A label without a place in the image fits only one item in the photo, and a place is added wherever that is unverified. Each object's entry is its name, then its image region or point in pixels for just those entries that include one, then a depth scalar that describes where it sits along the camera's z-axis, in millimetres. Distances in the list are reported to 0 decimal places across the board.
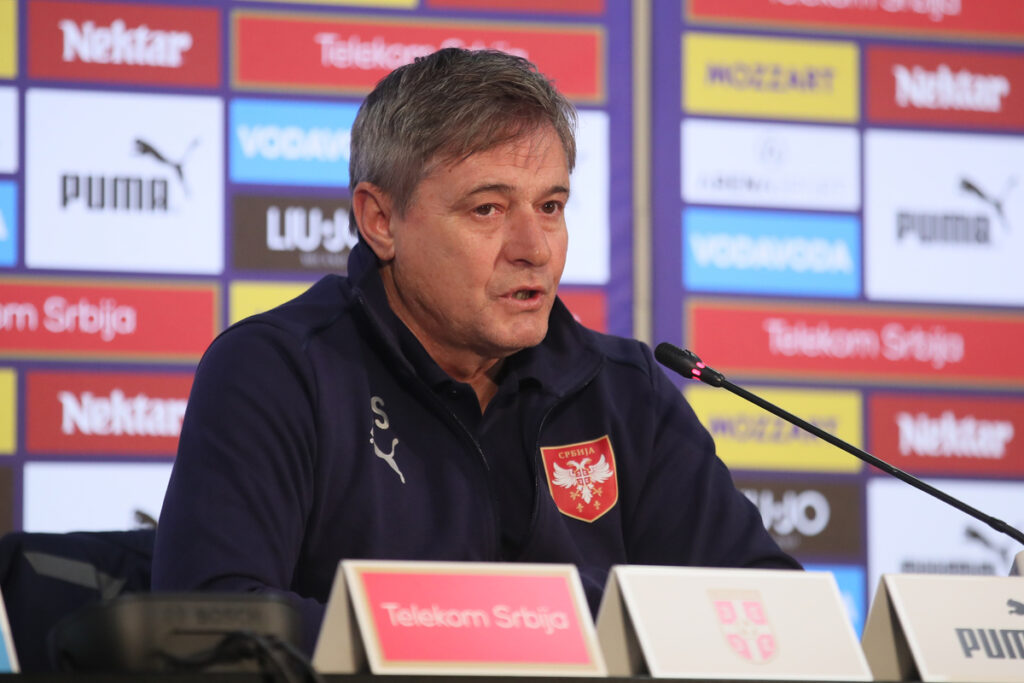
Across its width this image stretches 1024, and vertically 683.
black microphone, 5248
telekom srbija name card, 4930
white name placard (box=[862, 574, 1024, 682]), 5010
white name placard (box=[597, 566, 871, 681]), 4969
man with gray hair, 5294
